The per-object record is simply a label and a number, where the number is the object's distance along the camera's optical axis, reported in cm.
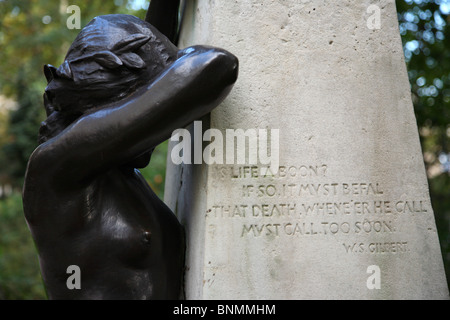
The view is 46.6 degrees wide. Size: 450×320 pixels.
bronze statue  215
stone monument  231
